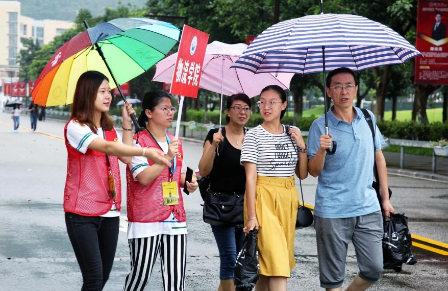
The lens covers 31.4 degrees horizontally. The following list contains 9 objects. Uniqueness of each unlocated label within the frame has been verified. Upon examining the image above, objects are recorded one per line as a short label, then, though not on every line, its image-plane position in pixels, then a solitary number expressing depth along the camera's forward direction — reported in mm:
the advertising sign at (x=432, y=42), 19594
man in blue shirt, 5219
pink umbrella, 6621
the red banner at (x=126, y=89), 52281
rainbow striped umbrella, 5422
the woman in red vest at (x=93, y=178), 4676
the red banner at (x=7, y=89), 127744
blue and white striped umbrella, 5203
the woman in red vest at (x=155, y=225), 4984
